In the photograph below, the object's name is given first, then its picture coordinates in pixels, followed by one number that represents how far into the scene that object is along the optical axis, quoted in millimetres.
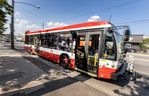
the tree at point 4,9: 8125
